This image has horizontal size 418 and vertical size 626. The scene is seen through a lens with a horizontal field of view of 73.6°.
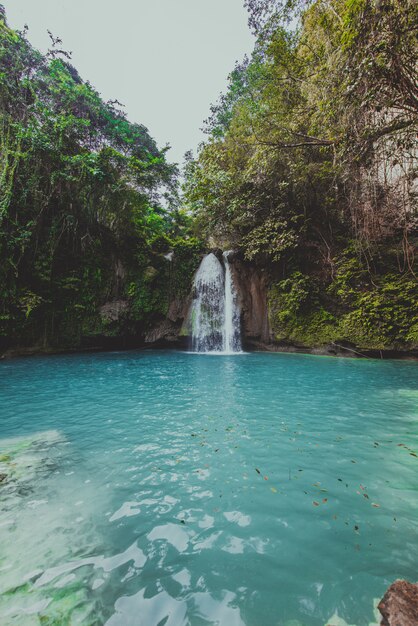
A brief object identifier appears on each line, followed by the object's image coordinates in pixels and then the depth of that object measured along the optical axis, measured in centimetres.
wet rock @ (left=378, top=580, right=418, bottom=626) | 106
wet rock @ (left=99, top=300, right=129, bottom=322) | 1184
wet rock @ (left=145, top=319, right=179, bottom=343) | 1320
